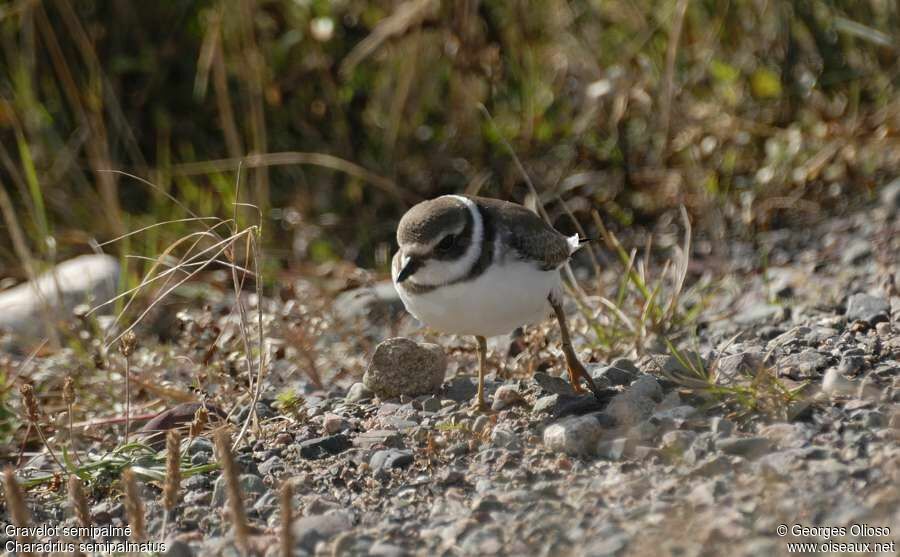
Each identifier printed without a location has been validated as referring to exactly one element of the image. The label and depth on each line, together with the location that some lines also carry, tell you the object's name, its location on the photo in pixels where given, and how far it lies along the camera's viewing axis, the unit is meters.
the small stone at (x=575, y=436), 7.44
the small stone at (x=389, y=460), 7.65
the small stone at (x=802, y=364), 8.07
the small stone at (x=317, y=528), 6.59
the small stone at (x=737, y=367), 8.02
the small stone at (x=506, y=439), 7.75
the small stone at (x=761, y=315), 10.30
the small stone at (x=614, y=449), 7.30
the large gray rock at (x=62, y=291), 11.50
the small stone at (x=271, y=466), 7.85
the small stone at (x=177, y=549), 6.70
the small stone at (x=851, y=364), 7.99
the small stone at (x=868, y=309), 9.31
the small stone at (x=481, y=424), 8.09
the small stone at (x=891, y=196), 11.98
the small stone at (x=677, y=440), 7.14
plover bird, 8.12
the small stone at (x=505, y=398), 8.62
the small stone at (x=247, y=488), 7.46
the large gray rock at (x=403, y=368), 9.05
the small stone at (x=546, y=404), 8.31
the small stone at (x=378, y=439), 8.02
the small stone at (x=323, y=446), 8.06
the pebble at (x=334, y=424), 8.45
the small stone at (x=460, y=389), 9.19
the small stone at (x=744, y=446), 6.98
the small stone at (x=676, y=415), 7.57
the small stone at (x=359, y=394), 9.27
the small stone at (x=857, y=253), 11.38
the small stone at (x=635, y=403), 7.72
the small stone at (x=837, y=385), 7.55
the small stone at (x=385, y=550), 6.34
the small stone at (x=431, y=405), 8.85
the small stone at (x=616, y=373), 8.70
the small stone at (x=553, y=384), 8.75
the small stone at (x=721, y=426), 7.23
